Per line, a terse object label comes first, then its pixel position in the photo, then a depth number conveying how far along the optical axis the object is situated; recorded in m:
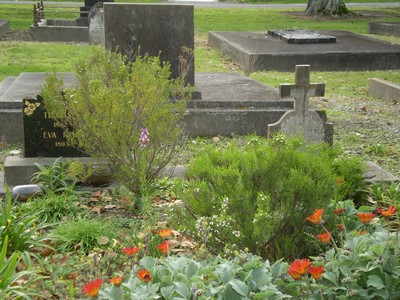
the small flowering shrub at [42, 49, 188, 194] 6.25
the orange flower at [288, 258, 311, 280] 3.48
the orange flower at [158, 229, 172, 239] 4.13
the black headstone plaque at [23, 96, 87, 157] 7.32
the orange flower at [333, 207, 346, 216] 4.51
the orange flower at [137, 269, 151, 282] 3.43
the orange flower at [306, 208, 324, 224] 4.07
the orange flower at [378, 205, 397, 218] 4.01
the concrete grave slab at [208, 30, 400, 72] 15.02
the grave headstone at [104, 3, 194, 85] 9.49
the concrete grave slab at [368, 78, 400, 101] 12.02
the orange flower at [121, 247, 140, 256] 3.75
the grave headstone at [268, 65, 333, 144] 7.56
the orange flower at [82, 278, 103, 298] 3.34
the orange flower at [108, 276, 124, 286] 3.48
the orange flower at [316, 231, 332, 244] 3.90
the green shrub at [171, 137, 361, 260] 4.85
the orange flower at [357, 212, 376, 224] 4.18
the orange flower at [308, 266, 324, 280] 3.47
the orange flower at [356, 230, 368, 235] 4.56
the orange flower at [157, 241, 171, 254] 4.05
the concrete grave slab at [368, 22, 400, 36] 21.75
